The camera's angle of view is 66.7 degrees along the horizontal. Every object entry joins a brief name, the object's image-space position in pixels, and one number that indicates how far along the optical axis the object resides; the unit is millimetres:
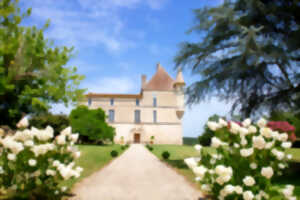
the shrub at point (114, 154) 13922
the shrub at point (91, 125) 27300
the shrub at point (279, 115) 10295
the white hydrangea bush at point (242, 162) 3273
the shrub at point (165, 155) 13086
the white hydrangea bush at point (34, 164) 3750
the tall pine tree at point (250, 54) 8633
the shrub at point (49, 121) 17953
